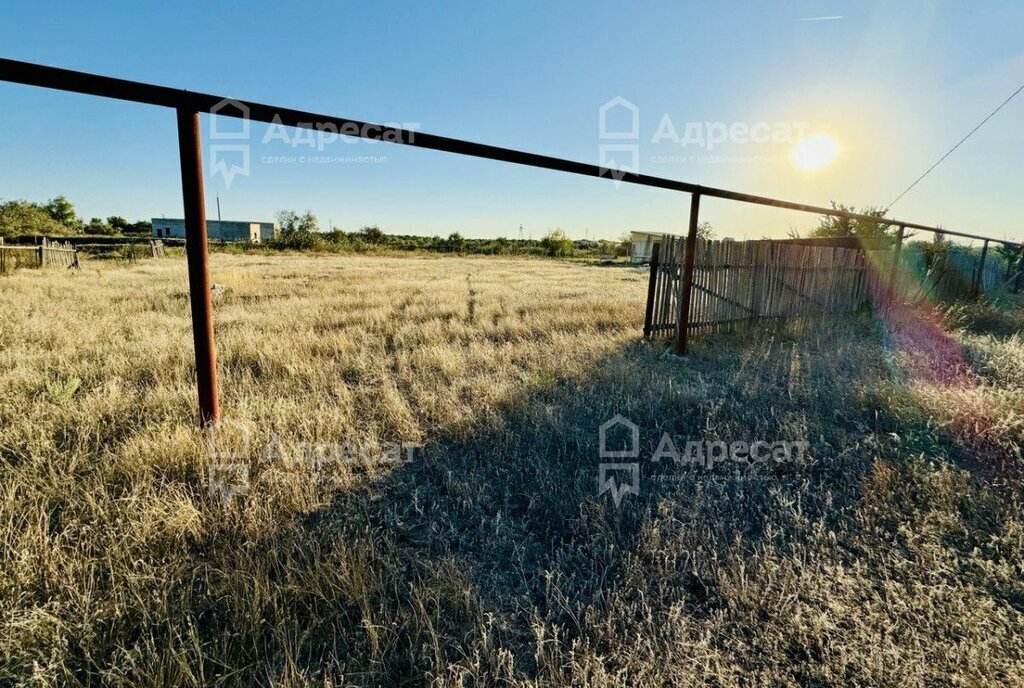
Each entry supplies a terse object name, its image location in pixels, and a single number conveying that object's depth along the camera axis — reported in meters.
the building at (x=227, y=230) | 68.93
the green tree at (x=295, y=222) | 63.44
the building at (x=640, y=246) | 48.08
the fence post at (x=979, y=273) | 12.60
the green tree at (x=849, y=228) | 17.46
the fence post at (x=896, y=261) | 8.83
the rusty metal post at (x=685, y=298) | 5.54
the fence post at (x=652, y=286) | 6.39
